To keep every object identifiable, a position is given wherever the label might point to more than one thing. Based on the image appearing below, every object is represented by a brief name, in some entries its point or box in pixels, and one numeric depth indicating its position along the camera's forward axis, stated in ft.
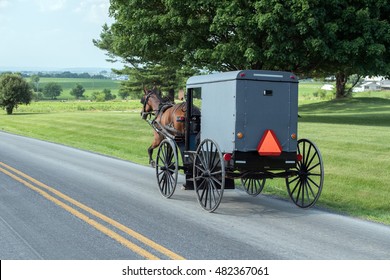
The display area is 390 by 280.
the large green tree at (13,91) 243.19
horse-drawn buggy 29.96
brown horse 38.27
